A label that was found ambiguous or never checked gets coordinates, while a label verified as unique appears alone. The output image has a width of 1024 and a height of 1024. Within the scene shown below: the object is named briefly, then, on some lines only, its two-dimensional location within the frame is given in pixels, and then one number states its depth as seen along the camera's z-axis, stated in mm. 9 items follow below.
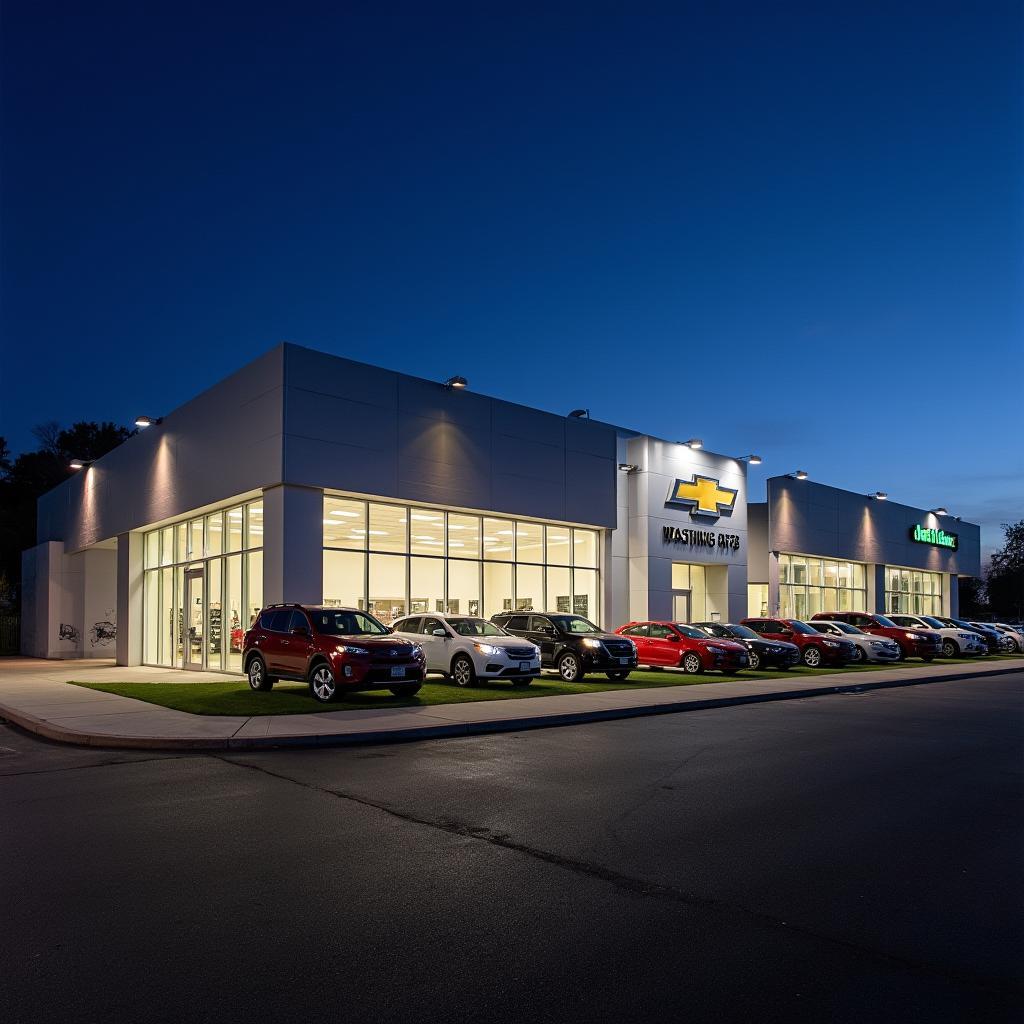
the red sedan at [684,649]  24953
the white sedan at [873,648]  31578
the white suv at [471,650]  19328
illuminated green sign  52312
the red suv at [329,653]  16250
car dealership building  22484
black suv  21938
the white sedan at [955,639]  36656
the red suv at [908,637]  33938
